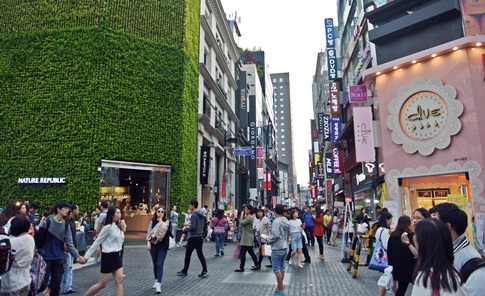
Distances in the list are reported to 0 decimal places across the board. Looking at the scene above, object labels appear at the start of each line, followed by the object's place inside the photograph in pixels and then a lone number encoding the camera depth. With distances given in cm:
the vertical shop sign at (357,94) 2092
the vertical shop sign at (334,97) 3259
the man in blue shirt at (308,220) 1584
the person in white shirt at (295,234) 1117
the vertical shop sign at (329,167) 3985
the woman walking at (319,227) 1345
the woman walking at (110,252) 589
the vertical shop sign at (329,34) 3212
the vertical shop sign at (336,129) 3344
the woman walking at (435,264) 247
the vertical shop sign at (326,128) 3934
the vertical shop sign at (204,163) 2478
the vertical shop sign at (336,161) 3678
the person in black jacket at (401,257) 536
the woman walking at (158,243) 793
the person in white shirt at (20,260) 432
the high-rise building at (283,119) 16662
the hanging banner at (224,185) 3043
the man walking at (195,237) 943
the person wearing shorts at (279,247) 702
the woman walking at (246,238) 1045
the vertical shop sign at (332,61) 3247
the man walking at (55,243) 609
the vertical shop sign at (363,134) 1777
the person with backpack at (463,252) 251
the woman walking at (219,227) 1372
